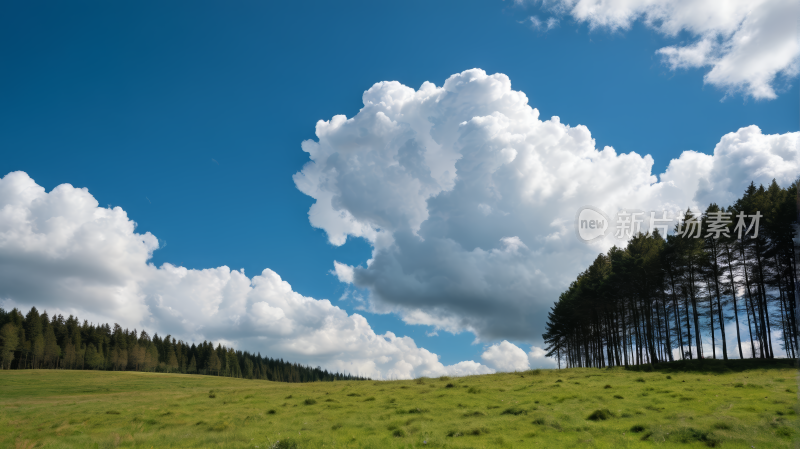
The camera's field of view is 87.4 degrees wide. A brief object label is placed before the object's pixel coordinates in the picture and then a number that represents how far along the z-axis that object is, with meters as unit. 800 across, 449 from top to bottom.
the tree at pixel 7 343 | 107.94
